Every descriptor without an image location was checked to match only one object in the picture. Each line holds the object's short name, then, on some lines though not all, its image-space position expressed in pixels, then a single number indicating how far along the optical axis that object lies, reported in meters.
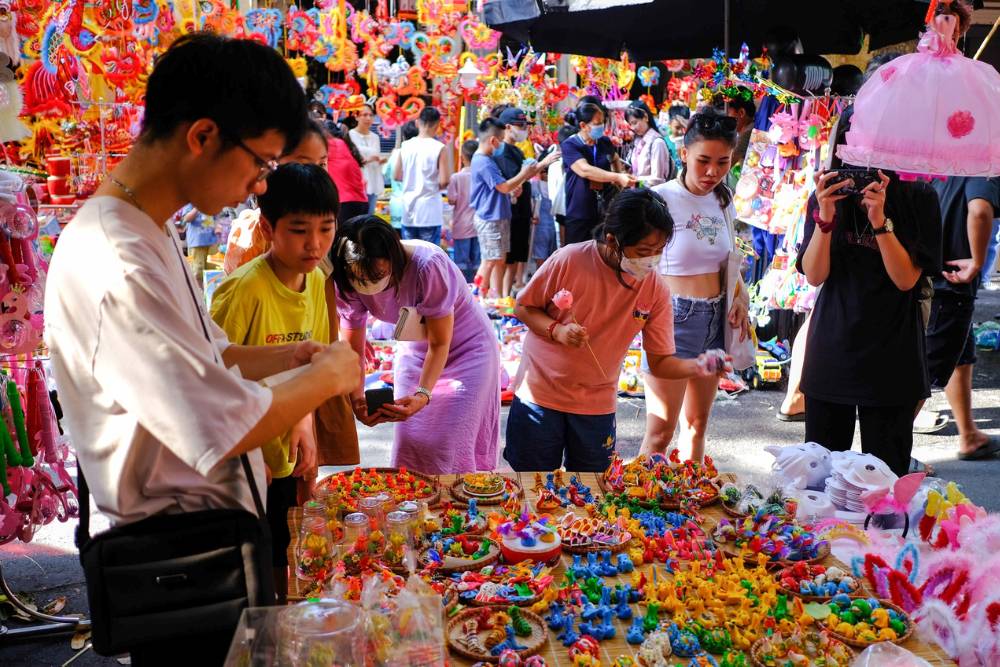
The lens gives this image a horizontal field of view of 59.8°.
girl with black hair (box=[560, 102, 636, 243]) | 6.82
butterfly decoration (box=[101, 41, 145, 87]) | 4.75
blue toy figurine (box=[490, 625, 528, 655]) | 1.55
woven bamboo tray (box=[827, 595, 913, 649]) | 1.63
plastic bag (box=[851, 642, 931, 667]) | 1.51
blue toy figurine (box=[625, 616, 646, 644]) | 1.62
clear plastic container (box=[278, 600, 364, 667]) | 1.24
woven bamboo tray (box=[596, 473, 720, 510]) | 2.27
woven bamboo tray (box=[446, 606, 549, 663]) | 1.54
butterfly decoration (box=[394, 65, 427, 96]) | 10.22
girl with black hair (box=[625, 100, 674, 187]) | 7.50
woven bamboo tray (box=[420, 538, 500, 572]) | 1.85
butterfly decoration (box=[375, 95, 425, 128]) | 10.27
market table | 1.57
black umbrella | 4.64
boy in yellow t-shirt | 2.08
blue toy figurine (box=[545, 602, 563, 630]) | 1.66
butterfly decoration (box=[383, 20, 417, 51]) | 10.18
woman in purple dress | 2.53
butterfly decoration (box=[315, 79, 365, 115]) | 9.30
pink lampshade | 2.62
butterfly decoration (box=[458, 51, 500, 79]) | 10.36
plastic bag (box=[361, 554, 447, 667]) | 1.36
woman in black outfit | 2.74
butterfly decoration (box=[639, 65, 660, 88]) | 9.95
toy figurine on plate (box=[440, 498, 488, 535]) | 2.05
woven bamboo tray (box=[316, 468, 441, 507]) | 2.21
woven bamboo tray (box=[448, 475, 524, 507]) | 2.26
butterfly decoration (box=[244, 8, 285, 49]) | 8.34
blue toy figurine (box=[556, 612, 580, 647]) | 1.60
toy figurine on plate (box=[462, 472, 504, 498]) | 2.29
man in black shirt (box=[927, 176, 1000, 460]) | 4.07
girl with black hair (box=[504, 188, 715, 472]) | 2.80
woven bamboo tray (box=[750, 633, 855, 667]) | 1.56
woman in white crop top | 3.30
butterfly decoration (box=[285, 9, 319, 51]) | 9.25
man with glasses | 1.12
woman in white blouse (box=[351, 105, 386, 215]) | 8.68
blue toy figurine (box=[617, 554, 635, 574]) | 1.91
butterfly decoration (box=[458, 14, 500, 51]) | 10.55
